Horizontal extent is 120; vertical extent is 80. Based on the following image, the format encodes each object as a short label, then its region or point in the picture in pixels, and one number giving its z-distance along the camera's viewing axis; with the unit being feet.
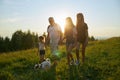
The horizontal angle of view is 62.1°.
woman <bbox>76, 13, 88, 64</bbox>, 15.75
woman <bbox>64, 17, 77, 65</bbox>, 15.94
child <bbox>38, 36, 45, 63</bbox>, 18.52
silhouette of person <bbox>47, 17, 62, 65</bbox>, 17.00
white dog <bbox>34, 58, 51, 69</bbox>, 16.08
